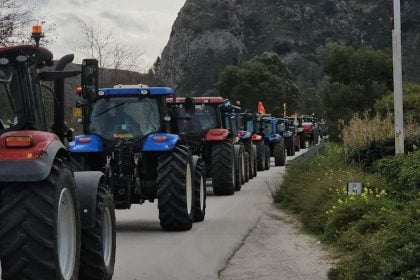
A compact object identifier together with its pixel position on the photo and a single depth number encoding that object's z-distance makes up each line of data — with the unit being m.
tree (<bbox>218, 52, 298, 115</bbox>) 67.50
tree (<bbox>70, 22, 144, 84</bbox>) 39.56
